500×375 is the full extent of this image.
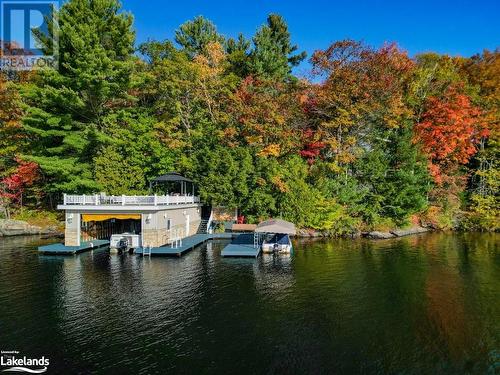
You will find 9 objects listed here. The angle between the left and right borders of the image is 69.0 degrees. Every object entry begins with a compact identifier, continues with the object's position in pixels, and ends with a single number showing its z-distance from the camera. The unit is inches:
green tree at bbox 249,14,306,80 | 1812.3
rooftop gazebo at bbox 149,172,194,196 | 1576.0
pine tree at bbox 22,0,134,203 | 1423.5
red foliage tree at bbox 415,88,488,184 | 1649.9
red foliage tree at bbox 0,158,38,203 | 1665.8
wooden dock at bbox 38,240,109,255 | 1080.8
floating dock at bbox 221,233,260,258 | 1072.8
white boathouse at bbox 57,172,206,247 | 1115.3
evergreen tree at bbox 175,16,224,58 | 1947.6
